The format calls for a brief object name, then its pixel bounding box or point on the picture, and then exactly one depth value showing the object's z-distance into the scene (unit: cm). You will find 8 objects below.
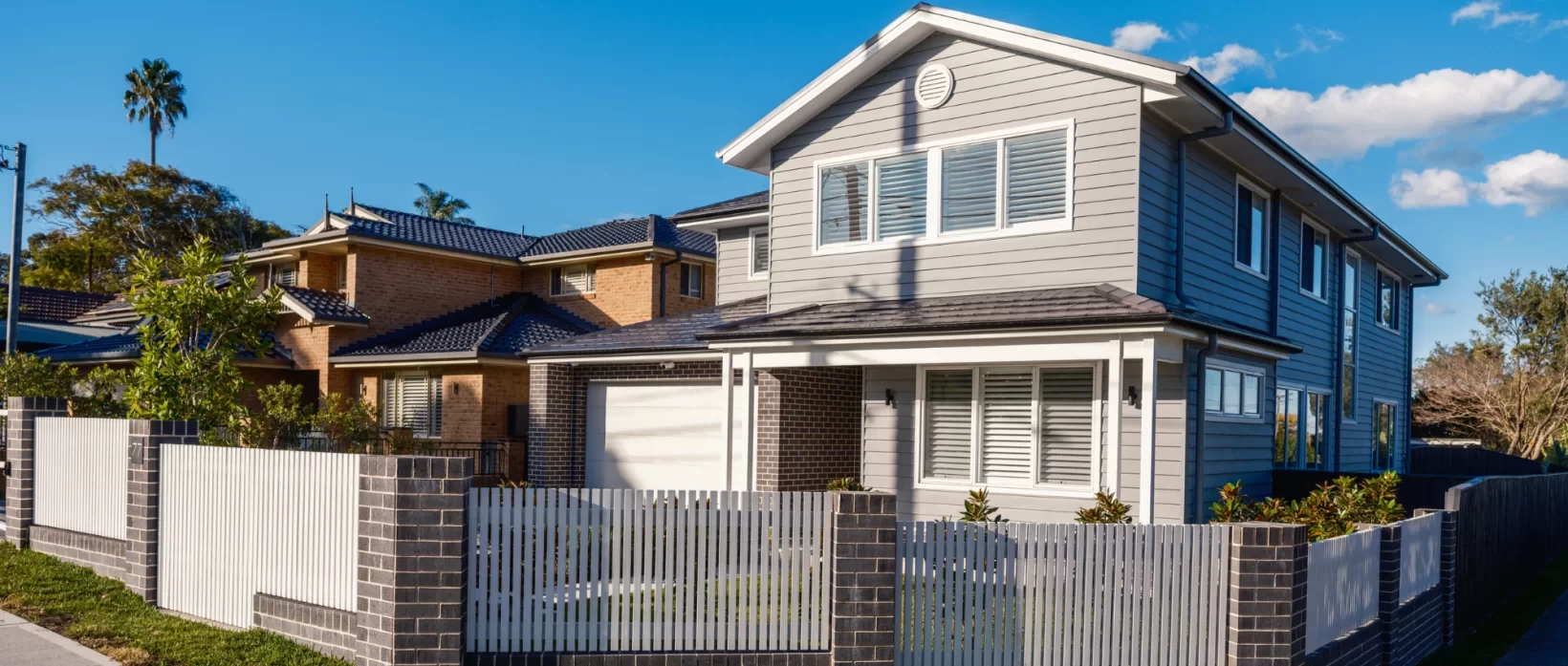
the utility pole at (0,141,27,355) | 1970
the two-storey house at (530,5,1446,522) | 1168
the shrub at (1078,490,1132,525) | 998
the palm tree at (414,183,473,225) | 6044
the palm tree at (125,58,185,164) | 5244
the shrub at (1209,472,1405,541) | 977
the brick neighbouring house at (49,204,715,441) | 2230
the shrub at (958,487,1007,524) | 1045
